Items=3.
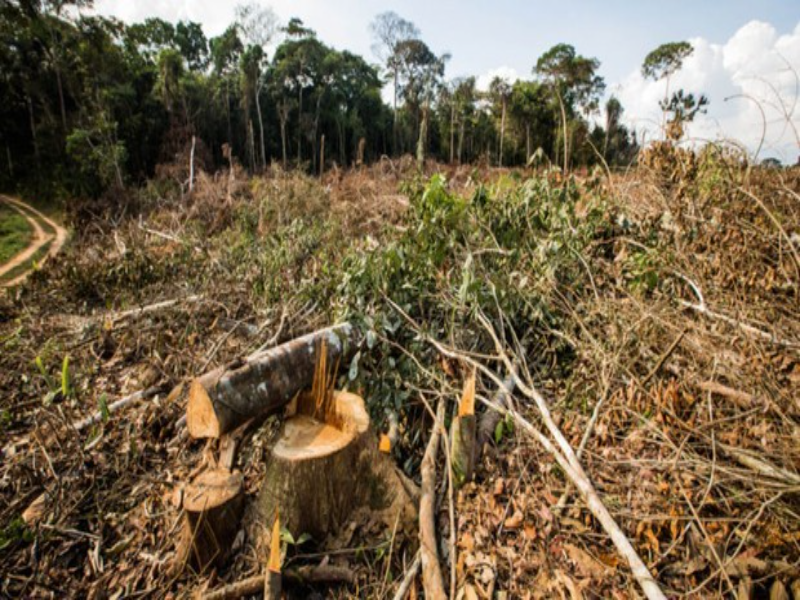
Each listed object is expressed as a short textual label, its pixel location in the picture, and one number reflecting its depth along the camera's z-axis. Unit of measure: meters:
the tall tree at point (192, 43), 30.12
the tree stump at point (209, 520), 2.12
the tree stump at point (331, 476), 2.21
